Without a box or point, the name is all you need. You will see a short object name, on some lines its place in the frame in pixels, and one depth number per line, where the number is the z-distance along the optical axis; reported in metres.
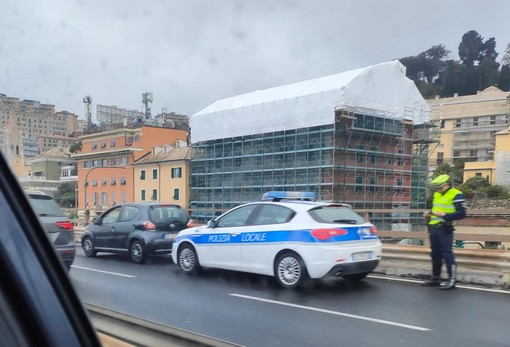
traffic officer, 7.81
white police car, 7.63
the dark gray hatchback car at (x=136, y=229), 11.22
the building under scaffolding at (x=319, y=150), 32.62
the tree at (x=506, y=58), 56.94
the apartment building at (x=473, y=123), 60.44
